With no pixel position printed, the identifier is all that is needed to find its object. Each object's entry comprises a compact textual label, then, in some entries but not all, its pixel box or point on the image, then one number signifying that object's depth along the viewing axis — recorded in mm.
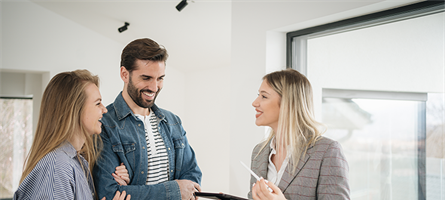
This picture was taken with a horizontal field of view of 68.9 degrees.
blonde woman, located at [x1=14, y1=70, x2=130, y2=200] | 1222
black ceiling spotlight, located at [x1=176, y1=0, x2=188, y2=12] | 3172
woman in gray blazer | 1355
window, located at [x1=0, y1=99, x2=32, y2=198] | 5172
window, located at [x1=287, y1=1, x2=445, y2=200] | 1721
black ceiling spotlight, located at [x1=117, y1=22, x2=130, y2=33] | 4402
